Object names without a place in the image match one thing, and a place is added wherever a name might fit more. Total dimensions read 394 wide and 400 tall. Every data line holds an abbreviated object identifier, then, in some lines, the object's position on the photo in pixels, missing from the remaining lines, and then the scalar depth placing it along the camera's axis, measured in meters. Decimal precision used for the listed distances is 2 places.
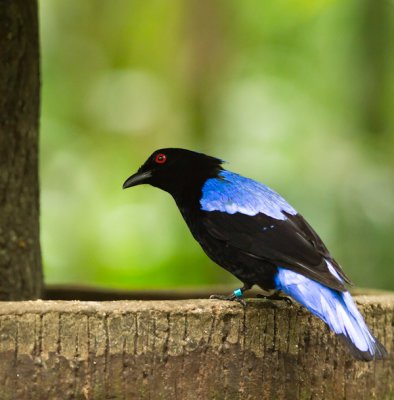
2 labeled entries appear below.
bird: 6.92
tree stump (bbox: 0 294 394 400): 6.43
